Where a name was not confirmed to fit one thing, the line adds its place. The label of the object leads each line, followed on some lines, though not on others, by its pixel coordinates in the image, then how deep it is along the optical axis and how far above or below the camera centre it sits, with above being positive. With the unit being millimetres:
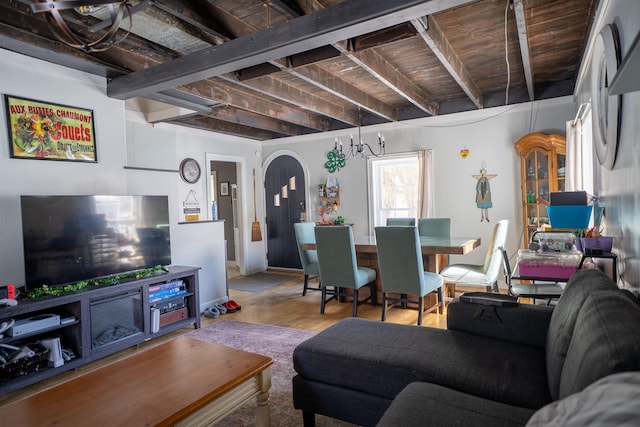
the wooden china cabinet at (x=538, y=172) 4379 +298
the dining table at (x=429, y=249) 3689 -471
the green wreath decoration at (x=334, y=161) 6008 +699
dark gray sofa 1161 -708
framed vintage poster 2906 +686
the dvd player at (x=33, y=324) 2578 -753
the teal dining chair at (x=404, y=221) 5051 -247
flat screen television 2814 -182
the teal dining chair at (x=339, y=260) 3766 -553
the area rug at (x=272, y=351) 2120 -1156
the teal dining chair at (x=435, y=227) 4695 -319
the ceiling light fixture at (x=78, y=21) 1446 +794
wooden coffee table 1515 -792
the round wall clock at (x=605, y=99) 1701 +516
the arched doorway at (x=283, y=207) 6539 +5
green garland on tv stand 2785 -553
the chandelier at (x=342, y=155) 5742 +767
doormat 5538 -1138
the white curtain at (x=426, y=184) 5312 +243
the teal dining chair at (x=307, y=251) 4621 -550
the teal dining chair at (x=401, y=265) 3430 -575
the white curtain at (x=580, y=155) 3409 +377
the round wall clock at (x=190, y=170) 5480 +582
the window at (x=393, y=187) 5660 +240
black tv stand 2628 -851
